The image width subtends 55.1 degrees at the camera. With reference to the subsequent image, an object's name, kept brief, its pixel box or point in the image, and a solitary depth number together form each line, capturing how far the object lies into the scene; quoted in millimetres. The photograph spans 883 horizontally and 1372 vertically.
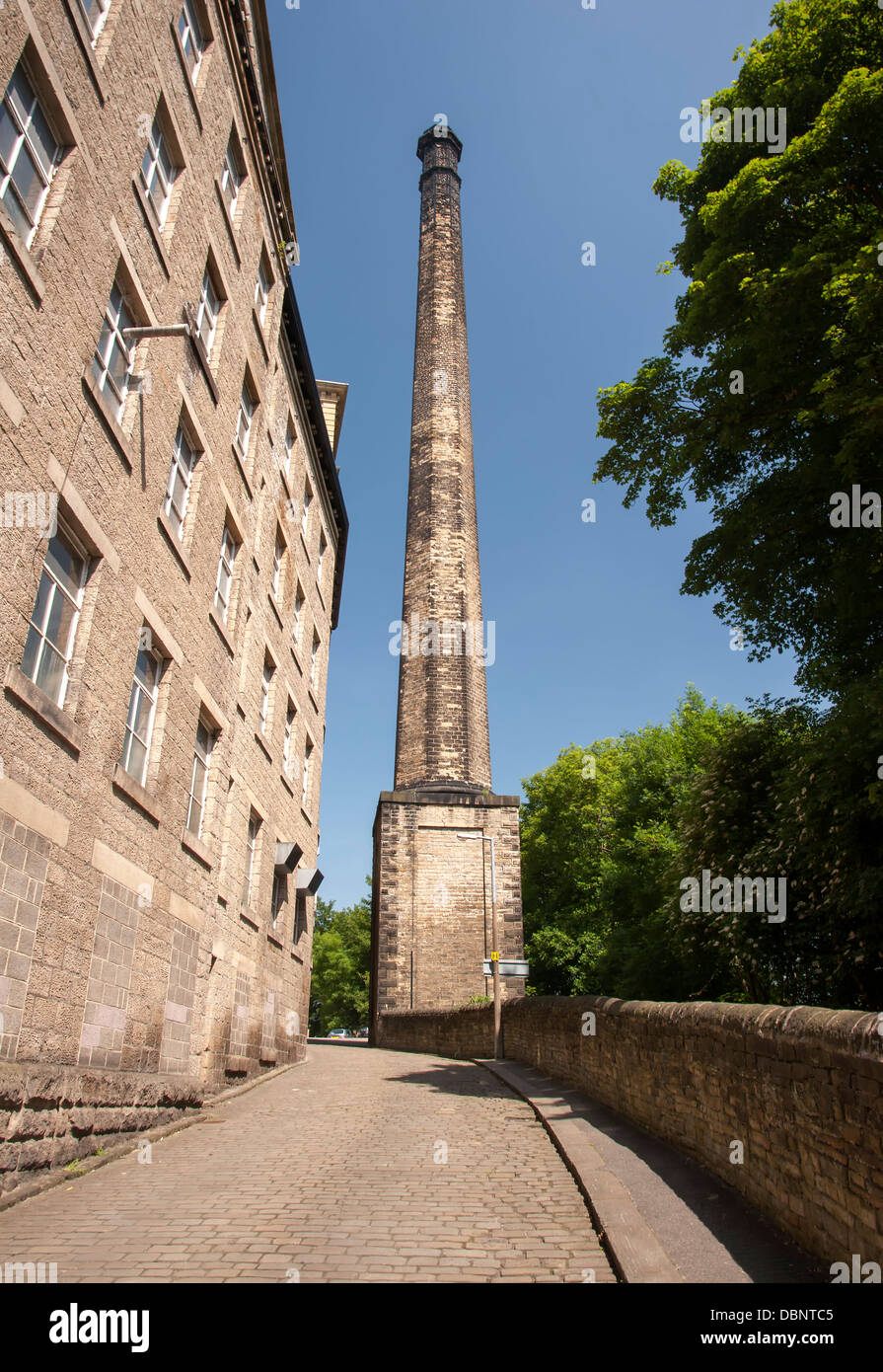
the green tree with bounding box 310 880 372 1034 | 54312
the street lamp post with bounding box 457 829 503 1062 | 18219
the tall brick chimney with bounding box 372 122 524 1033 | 26516
